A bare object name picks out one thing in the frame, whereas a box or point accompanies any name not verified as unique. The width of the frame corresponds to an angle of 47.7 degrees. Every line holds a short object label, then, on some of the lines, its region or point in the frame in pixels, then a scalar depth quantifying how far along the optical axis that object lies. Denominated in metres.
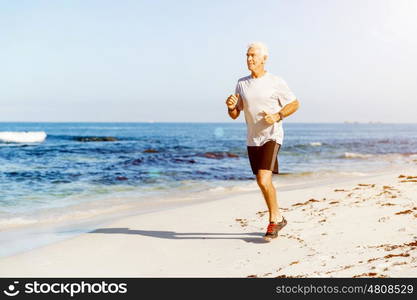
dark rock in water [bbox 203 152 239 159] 26.75
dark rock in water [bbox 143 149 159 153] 30.98
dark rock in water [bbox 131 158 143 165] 22.36
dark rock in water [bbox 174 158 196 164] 22.98
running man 5.57
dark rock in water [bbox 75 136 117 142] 48.31
